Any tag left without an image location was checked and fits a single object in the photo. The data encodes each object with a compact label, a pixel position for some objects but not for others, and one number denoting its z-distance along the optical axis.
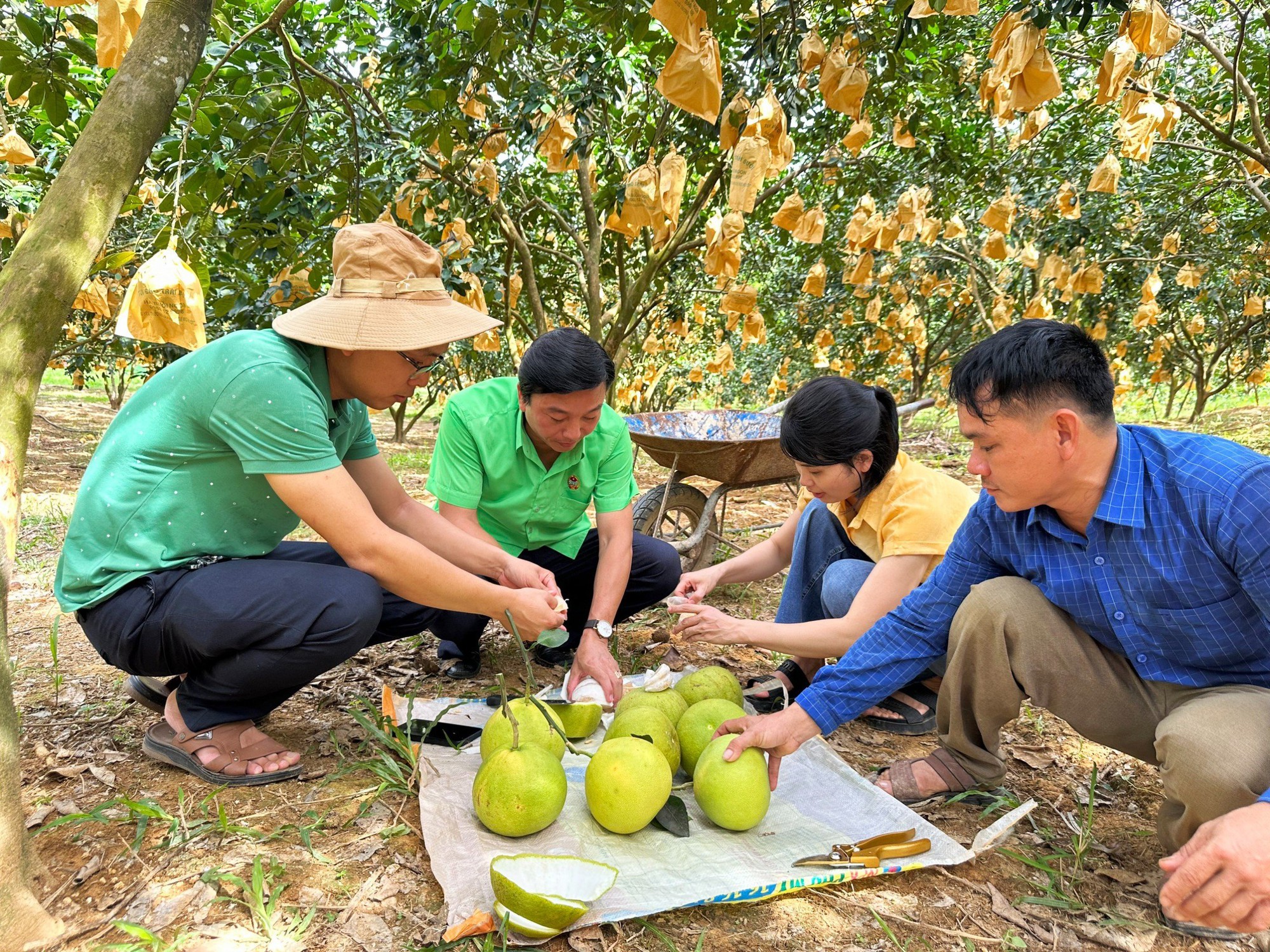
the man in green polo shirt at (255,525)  1.98
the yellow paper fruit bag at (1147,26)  2.64
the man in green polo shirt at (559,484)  2.56
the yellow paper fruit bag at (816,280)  6.19
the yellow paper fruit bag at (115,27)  2.08
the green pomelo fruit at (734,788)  1.89
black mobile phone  2.39
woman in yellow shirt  2.39
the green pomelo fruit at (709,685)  2.36
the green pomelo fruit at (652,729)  2.04
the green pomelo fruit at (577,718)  2.36
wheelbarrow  3.93
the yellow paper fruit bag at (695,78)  2.42
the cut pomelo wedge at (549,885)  1.53
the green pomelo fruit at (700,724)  2.12
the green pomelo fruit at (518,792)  1.79
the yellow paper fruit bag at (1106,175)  4.84
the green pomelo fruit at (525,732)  2.02
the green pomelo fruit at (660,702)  2.21
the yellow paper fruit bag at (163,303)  2.10
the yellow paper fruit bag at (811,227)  4.60
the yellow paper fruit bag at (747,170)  3.00
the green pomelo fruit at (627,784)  1.83
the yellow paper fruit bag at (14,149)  3.88
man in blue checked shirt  1.64
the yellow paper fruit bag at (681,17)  2.18
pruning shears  1.81
